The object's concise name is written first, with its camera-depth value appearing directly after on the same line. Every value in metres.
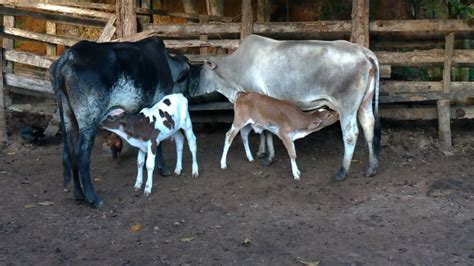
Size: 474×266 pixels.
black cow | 7.46
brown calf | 8.52
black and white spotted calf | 7.79
